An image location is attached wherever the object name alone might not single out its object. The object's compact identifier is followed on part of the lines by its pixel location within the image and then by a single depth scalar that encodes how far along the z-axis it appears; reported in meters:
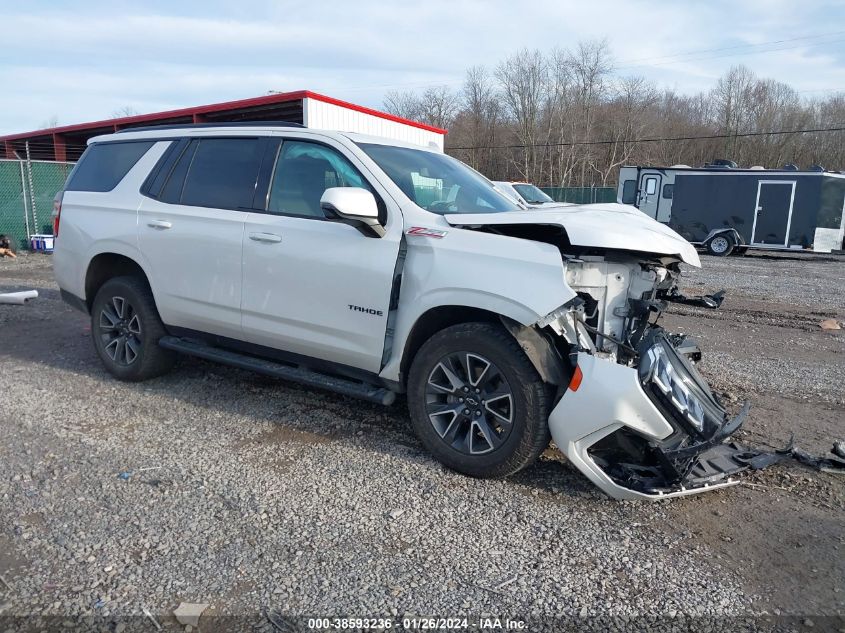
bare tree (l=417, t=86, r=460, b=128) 56.88
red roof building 15.55
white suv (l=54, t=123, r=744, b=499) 3.41
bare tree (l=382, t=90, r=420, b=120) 56.88
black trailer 19.73
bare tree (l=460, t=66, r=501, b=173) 54.25
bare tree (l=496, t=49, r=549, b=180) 50.78
